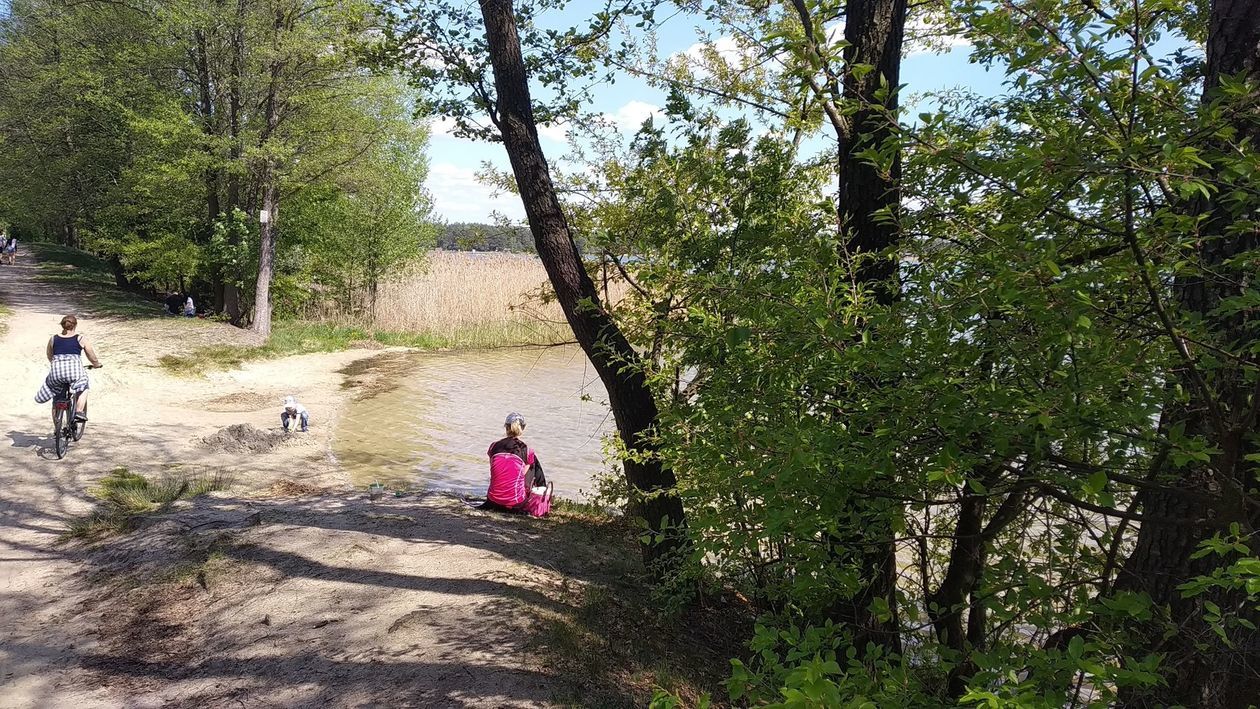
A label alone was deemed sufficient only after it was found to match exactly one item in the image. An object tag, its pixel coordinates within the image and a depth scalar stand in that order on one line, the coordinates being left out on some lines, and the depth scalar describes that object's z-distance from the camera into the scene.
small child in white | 10.66
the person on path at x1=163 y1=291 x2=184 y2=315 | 19.48
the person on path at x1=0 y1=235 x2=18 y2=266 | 29.27
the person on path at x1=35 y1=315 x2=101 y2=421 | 8.30
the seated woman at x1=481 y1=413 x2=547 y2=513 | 6.70
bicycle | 8.25
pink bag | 6.84
